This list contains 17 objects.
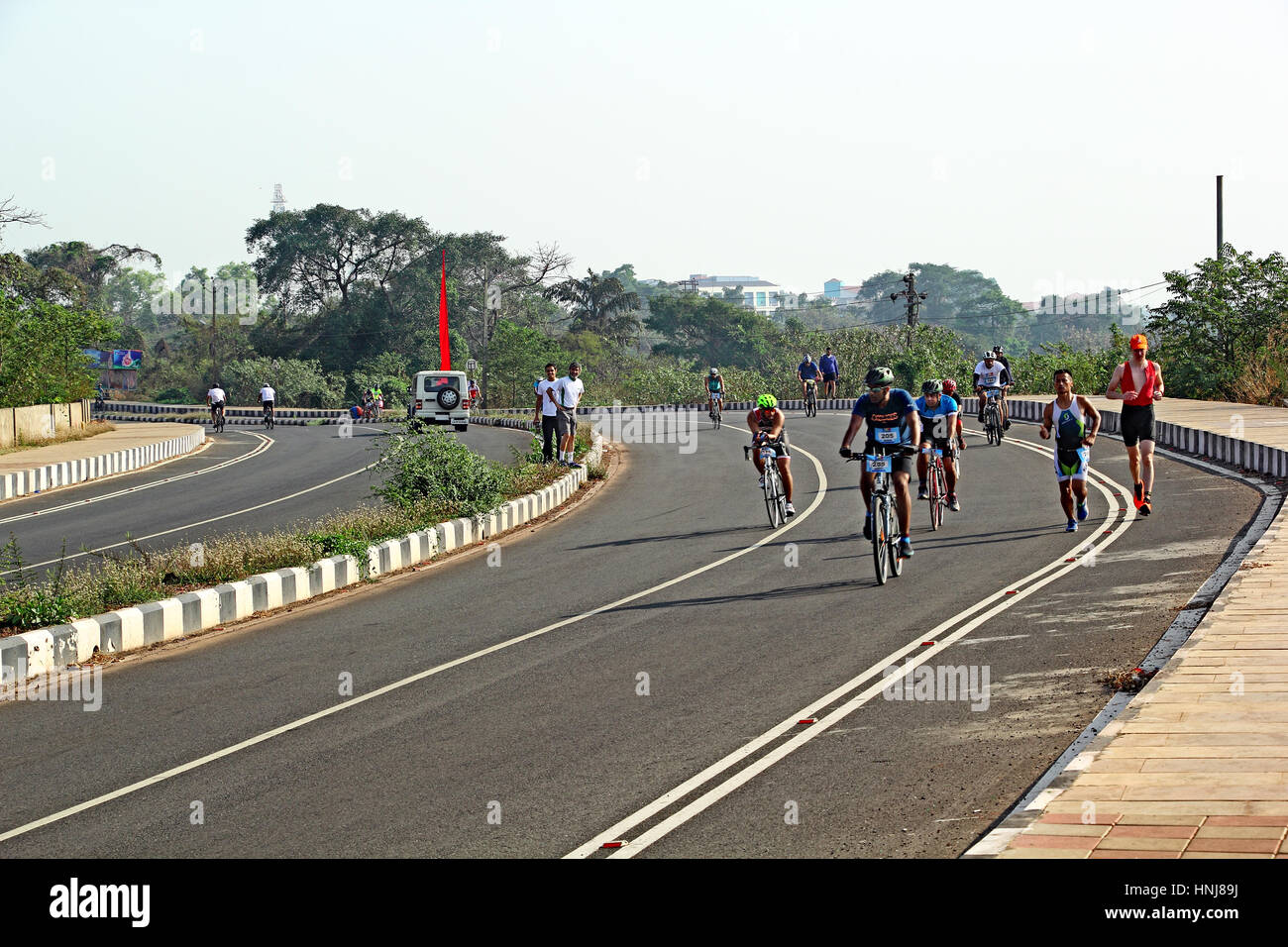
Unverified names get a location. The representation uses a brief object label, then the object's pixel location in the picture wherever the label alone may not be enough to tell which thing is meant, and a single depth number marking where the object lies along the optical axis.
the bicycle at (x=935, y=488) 16.92
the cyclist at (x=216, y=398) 52.47
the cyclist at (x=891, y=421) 13.29
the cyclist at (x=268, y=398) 55.97
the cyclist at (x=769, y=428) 17.88
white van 44.41
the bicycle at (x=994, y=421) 29.08
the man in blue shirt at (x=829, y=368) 40.56
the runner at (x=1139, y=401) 15.81
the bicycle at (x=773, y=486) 17.94
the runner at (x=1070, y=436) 15.38
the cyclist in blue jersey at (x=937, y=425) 17.16
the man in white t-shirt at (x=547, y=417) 25.91
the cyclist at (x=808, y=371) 38.84
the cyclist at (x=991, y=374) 27.98
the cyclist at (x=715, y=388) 39.09
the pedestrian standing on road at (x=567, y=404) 24.98
